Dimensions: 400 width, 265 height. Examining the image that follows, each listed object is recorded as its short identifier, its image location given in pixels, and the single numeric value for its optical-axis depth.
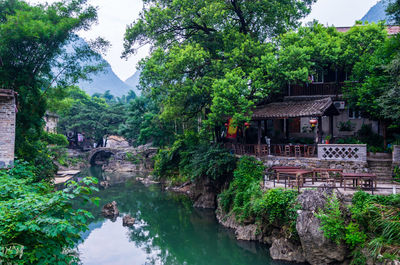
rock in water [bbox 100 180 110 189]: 27.67
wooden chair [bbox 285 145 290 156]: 15.01
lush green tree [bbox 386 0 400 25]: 12.17
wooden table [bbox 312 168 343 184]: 11.26
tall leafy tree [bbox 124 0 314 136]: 14.85
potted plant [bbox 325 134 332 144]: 14.59
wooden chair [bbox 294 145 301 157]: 14.38
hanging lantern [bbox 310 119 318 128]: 14.31
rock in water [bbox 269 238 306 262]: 10.20
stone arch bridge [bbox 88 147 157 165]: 37.44
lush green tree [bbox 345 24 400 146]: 14.04
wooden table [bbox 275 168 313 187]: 10.72
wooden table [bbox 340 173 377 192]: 9.91
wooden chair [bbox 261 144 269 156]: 15.72
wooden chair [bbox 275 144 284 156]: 15.16
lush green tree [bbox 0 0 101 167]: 13.29
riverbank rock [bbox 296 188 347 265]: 9.12
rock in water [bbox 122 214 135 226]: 16.52
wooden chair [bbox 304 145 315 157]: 14.05
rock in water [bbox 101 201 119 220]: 18.00
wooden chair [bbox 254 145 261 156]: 15.60
